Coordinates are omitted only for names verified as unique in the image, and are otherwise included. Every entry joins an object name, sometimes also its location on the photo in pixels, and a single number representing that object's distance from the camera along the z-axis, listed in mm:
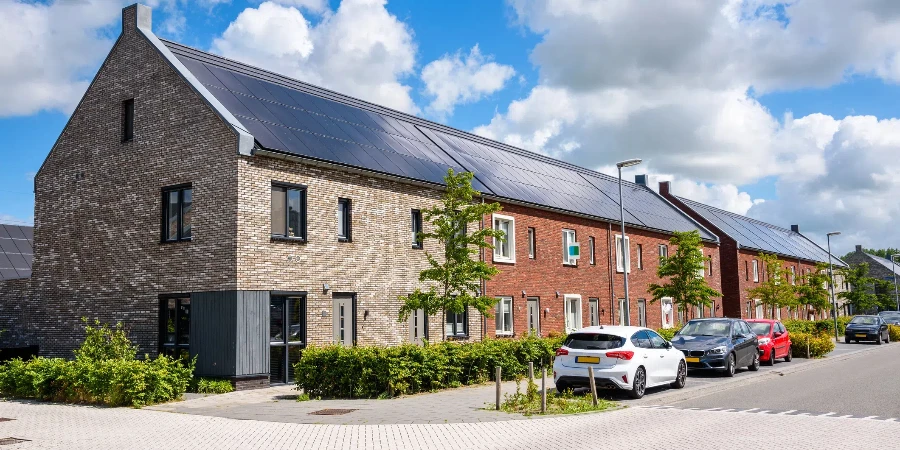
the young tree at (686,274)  32188
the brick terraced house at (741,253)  48906
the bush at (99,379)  15031
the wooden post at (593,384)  13922
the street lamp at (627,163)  24453
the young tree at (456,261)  19338
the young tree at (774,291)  43875
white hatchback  15328
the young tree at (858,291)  66438
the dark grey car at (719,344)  20422
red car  24344
